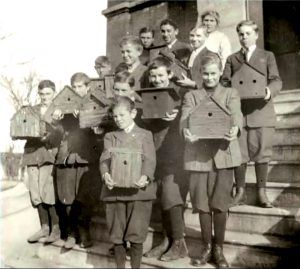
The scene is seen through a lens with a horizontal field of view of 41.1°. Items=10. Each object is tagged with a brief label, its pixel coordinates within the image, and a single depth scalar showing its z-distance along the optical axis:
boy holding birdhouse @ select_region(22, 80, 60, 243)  4.70
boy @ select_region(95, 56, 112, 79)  5.34
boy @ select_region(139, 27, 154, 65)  5.14
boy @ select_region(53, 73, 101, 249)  4.43
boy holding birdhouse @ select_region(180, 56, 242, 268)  3.48
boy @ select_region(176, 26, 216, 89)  4.38
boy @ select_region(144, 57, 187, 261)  3.79
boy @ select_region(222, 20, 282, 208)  4.18
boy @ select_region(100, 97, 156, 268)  3.52
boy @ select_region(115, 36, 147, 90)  4.45
